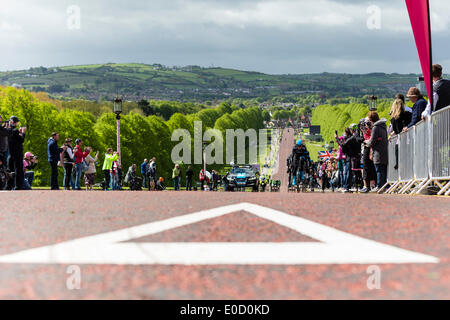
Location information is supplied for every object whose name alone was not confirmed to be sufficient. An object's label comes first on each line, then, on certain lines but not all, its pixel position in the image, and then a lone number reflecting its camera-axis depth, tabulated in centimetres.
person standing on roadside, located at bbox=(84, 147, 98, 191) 2533
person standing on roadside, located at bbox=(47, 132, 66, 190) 1992
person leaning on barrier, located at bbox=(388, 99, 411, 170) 1565
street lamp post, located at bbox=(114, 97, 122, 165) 3735
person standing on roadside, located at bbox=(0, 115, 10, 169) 1633
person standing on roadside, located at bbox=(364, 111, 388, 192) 1578
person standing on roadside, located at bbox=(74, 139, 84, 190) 2232
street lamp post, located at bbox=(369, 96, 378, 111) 4011
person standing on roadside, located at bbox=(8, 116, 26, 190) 1714
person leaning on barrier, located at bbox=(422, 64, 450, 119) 1291
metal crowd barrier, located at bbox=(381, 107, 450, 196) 1194
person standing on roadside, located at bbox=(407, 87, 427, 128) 1429
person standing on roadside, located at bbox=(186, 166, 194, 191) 3872
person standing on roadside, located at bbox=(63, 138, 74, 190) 2097
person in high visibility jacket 2636
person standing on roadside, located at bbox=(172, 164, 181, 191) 3528
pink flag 1176
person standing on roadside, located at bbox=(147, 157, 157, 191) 3203
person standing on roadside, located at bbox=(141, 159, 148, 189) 3353
